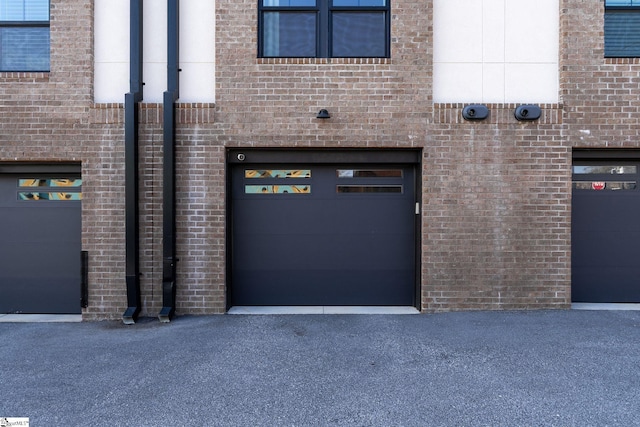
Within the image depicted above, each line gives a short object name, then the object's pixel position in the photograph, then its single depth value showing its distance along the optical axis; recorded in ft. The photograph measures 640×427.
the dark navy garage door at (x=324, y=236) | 21.52
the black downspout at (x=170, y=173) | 19.63
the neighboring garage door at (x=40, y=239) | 20.92
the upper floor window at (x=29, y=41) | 20.70
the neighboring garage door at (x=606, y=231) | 21.43
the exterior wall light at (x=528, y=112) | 20.17
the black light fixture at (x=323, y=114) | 19.98
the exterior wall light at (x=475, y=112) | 20.21
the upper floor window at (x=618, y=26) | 20.86
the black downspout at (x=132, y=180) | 19.61
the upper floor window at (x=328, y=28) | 20.79
